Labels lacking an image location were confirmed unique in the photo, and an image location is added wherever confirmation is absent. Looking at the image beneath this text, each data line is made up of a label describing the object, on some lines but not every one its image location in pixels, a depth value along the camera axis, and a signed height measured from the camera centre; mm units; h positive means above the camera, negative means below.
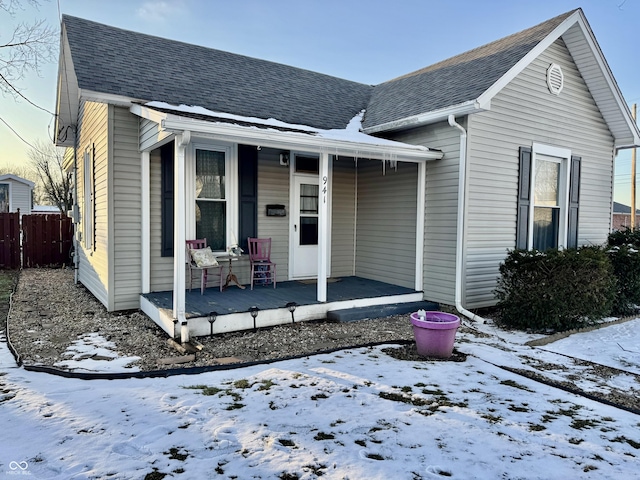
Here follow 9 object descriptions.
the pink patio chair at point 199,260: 6031 -604
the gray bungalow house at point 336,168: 5812 +797
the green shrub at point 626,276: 6754 -845
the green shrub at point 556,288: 5520 -870
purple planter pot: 4164 -1129
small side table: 6484 -907
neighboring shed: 21750 +1095
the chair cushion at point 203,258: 6035 -574
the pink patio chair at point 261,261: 6768 -688
